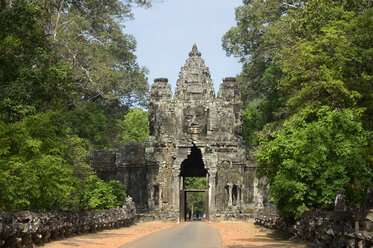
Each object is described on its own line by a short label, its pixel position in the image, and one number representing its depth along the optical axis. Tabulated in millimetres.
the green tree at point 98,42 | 40834
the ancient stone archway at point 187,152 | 44750
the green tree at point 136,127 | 74062
